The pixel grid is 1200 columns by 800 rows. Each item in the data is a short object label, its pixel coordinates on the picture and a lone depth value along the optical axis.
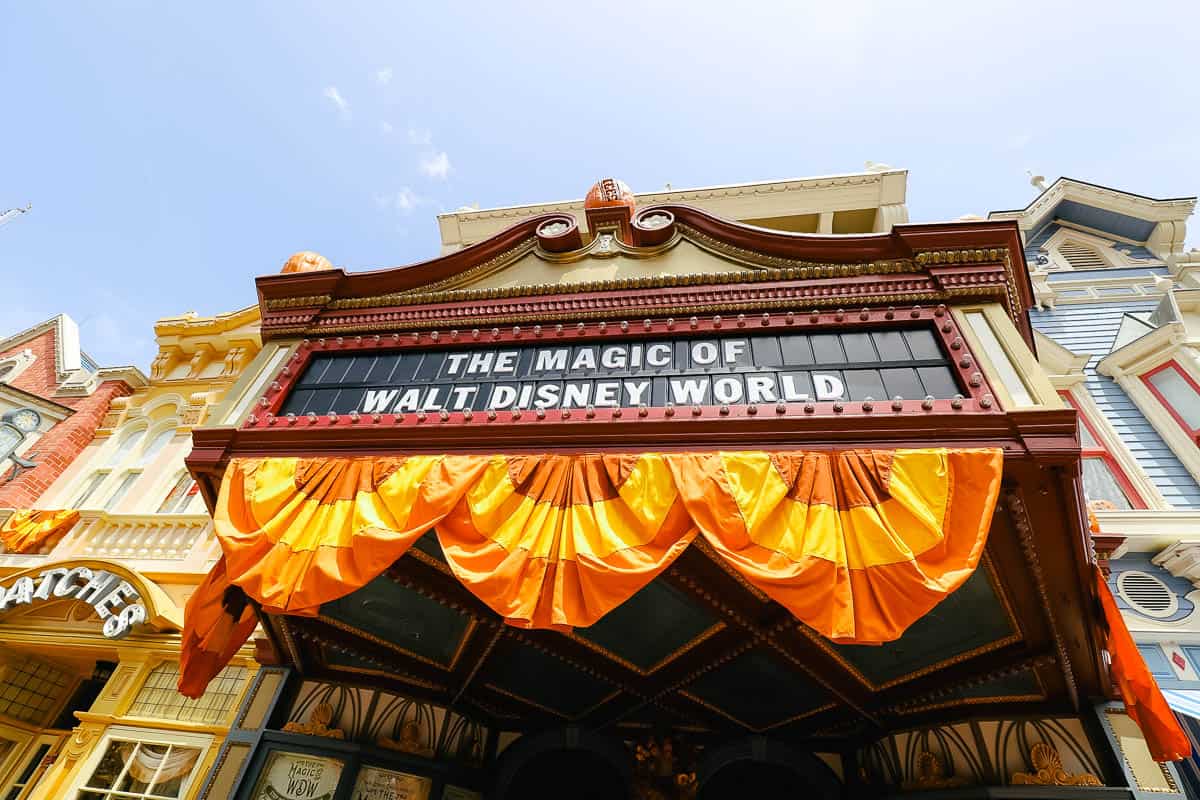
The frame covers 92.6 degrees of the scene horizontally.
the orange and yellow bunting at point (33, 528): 9.41
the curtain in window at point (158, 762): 6.94
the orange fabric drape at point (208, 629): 5.34
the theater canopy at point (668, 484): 3.96
